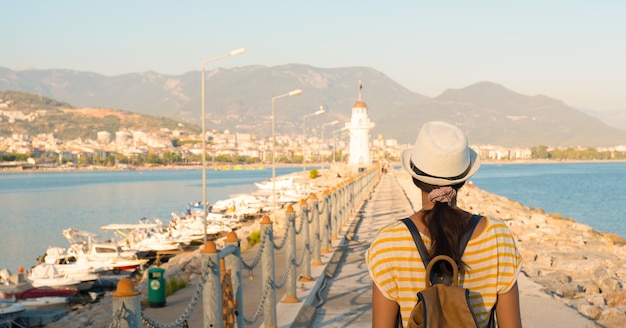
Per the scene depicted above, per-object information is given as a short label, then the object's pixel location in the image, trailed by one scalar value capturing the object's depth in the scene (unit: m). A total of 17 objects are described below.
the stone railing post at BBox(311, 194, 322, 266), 13.02
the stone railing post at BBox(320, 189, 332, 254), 14.50
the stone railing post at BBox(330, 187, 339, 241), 16.97
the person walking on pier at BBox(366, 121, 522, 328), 2.87
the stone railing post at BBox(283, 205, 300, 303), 9.48
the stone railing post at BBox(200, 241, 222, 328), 5.65
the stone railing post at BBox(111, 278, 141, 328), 3.81
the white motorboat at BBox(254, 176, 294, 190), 69.16
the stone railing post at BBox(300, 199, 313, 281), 11.20
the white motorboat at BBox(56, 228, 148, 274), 27.14
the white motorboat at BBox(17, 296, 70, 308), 21.50
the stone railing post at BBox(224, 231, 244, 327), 6.50
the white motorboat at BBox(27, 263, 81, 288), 23.98
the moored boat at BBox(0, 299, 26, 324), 18.67
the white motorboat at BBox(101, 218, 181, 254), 32.31
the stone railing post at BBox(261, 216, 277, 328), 7.99
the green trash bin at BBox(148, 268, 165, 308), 11.00
